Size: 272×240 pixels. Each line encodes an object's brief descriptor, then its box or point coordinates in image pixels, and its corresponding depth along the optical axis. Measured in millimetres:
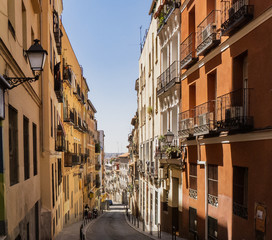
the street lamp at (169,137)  17234
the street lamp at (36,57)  7332
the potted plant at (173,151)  18016
